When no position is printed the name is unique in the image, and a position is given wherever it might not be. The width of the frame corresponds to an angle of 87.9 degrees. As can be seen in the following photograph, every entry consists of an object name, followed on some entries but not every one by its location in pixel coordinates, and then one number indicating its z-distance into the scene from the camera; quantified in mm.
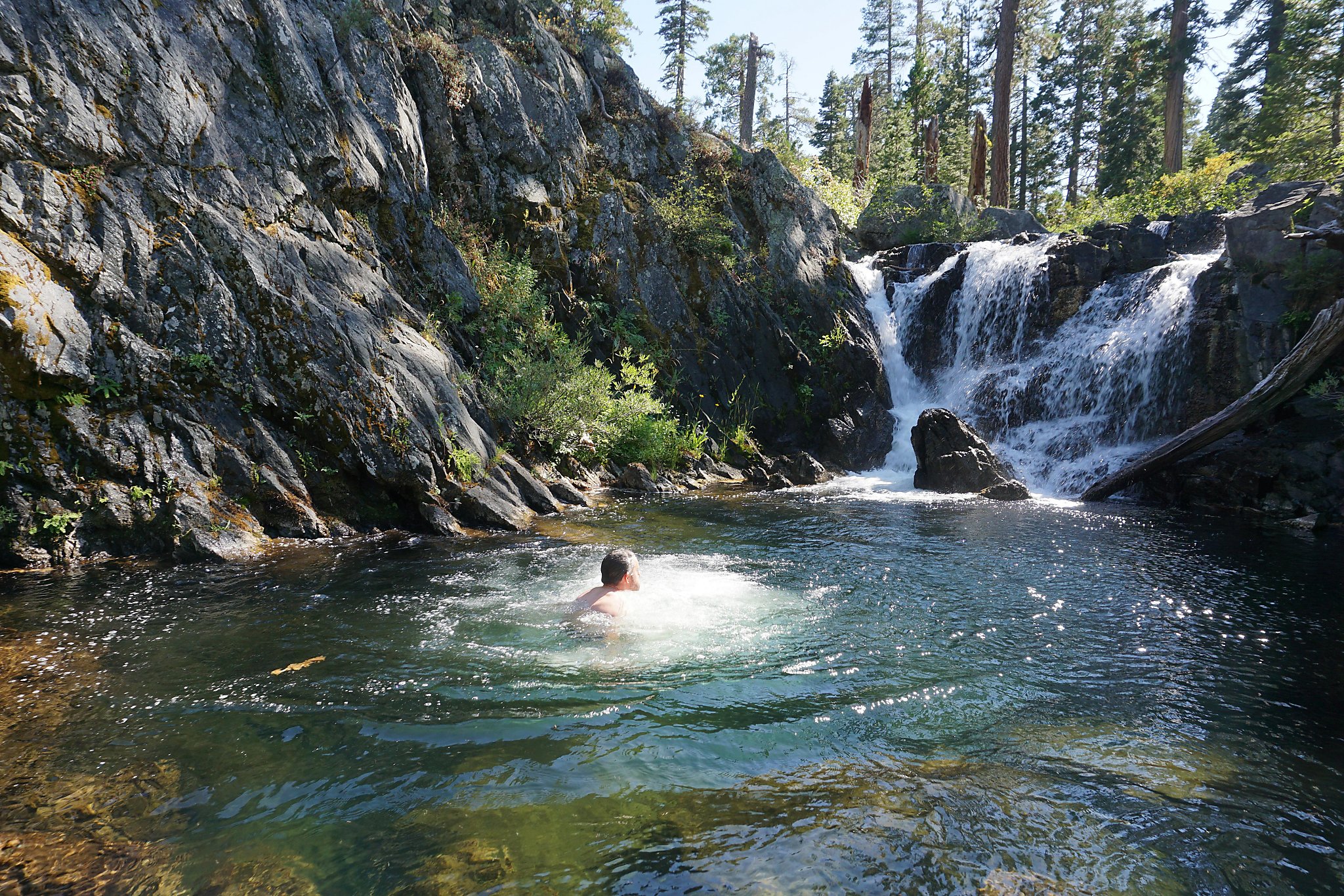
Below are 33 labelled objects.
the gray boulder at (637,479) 12828
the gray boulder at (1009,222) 24031
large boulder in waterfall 13711
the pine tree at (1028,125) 35906
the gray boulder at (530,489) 10836
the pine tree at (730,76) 46500
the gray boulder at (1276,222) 12414
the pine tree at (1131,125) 32844
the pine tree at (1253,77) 21328
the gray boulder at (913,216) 24297
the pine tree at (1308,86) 19656
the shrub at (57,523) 6844
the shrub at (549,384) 12234
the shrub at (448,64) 14148
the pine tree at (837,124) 50125
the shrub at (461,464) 9906
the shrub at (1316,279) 11930
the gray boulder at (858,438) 16703
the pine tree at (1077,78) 36562
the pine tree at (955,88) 39438
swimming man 6016
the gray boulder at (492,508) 9609
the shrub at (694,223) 17406
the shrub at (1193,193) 21219
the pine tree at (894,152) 30922
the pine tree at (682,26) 40062
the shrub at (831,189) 23984
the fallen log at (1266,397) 10695
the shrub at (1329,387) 11148
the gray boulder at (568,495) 11383
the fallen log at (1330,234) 11352
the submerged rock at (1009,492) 12938
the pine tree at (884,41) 46000
